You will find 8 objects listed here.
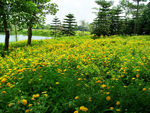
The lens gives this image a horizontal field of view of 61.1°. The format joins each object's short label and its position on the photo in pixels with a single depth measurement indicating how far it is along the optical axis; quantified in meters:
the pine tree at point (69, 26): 37.75
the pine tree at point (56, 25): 47.01
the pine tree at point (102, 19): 18.99
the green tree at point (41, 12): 9.65
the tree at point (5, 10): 8.15
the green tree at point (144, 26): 27.22
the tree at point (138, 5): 27.69
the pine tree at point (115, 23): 28.51
